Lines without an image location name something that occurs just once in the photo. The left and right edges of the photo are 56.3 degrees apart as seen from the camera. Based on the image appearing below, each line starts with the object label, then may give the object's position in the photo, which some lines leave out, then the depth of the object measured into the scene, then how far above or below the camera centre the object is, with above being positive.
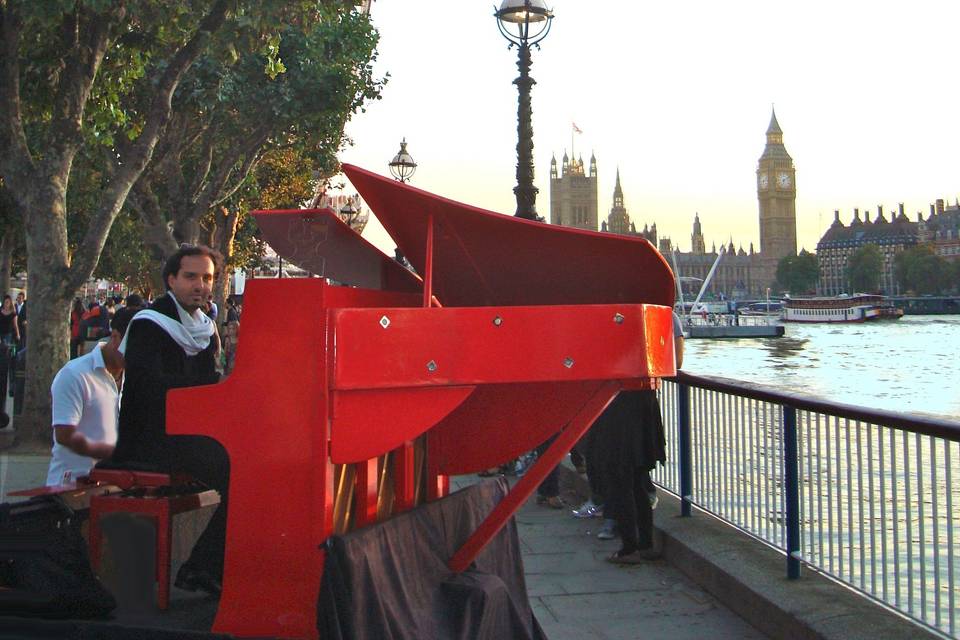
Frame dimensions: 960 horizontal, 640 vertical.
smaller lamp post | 22.05 +3.76
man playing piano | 3.45 -0.23
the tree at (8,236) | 23.12 +2.74
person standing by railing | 5.61 -0.94
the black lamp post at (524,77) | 9.64 +2.61
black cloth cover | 2.76 -0.93
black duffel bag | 3.08 -0.88
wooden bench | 3.46 -0.72
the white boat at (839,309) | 111.94 -0.46
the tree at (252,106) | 17.25 +4.25
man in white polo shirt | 4.43 -0.44
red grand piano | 2.78 -0.22
